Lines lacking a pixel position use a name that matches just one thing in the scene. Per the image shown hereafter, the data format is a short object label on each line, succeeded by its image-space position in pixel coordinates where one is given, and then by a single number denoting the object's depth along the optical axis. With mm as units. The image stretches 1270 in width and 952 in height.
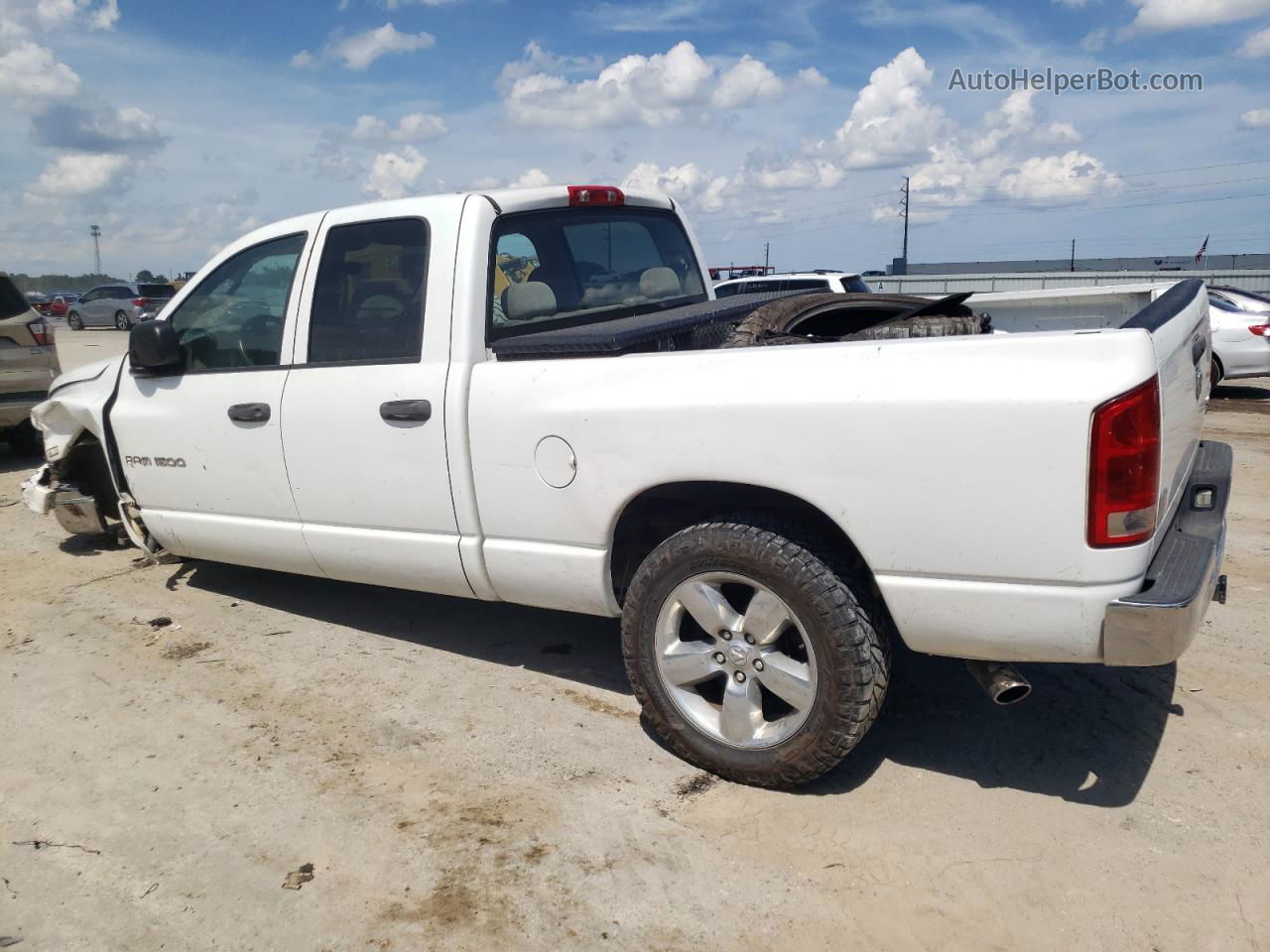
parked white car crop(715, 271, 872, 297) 13812
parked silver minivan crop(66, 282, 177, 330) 34906
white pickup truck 2557
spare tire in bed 3619
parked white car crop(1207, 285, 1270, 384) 12461
